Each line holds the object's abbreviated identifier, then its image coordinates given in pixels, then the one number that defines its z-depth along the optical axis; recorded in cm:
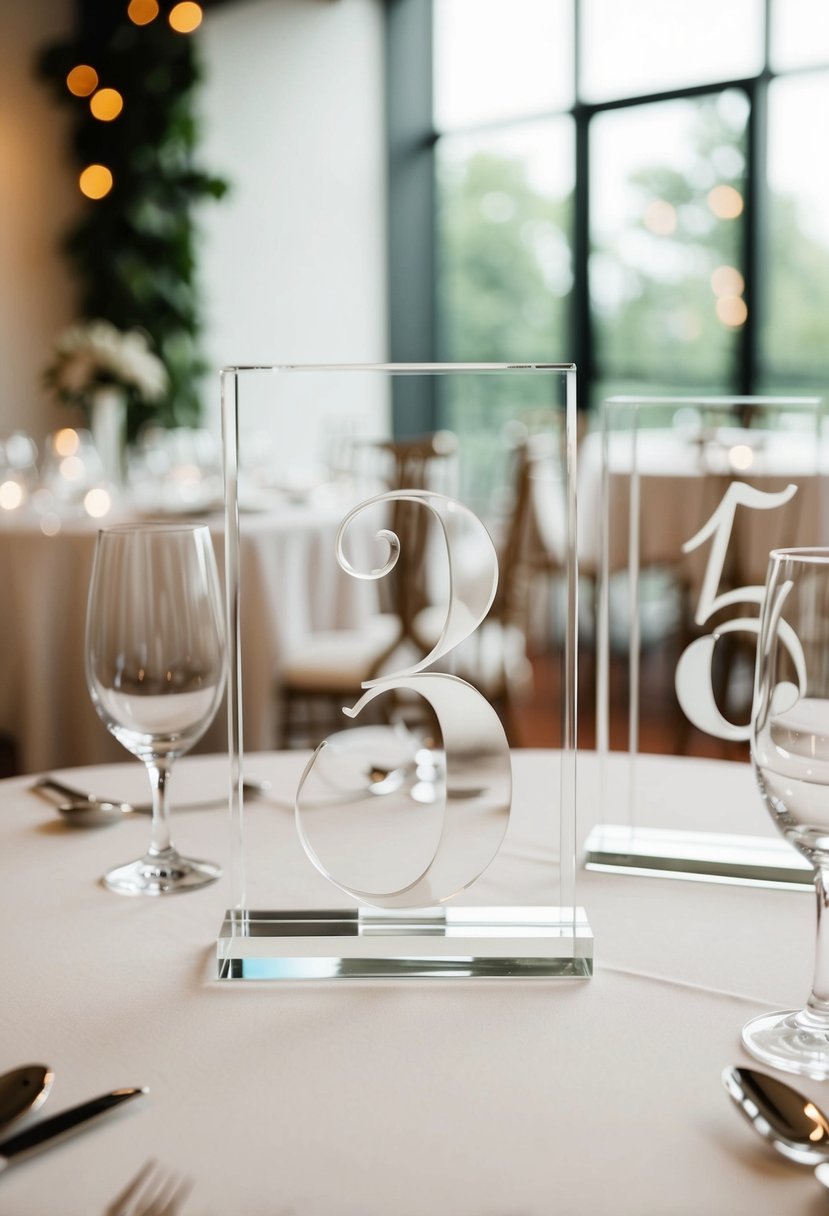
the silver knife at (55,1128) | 49
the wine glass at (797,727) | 56
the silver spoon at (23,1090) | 52
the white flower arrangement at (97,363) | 369
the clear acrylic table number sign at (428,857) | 67
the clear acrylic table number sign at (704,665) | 83
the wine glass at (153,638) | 78
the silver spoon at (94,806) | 91
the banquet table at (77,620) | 276
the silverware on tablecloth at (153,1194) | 45
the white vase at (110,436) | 358
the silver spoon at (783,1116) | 49
